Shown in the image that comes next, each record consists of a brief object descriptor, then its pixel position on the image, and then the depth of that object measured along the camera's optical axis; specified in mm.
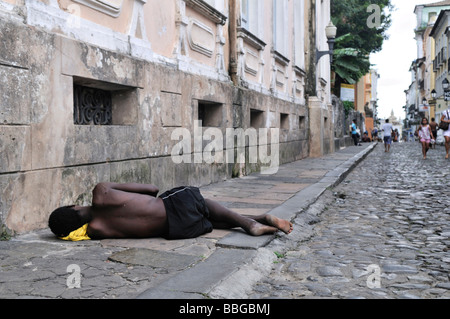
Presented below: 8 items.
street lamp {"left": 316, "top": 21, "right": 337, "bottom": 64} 15633
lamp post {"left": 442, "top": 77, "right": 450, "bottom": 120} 27677
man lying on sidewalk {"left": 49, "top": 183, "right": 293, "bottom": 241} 3711
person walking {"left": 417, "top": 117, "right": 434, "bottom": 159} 16203
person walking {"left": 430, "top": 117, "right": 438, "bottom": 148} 22692
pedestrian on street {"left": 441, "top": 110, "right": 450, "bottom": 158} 14945
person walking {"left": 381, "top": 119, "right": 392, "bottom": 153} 22108
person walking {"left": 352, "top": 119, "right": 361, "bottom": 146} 29766
